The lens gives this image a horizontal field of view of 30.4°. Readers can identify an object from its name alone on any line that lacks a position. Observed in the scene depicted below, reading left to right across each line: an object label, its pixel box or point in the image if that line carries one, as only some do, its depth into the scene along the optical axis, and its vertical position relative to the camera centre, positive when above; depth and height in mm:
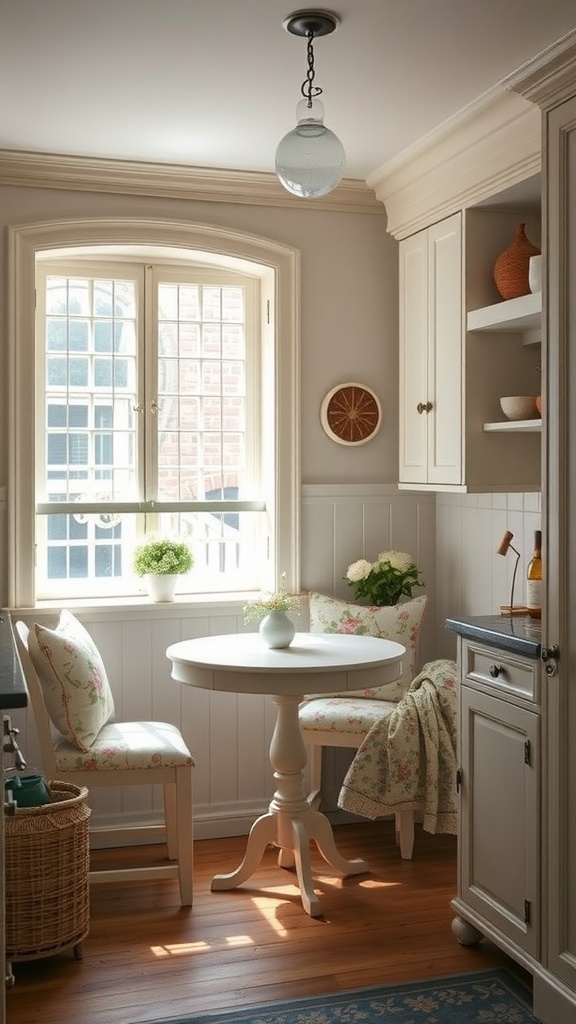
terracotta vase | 3674 +788
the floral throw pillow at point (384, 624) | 4312 -540
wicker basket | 3162 -1179
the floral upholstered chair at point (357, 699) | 4047 -832
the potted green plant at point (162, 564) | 4328 -289
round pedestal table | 3418 -618
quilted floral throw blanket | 3830 -1016
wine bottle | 3221 -284
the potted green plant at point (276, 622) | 3762 -460
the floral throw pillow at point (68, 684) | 3607 -655
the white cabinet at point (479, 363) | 3883 +483
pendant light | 2697 +867
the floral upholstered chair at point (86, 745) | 3598 -871
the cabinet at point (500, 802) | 2881 -890
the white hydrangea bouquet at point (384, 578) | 4410 -355
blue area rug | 2848 -1413
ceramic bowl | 3723 +301
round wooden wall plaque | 4555 +340
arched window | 4367 +369
